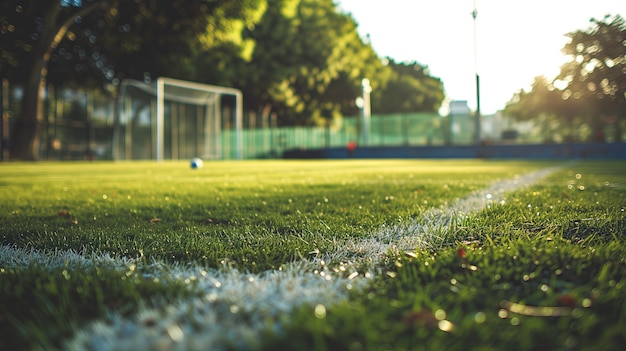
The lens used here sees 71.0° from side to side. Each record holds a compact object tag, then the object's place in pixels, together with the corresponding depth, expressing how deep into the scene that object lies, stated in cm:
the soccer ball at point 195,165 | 1205
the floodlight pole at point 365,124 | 2989
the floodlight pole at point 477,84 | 2023
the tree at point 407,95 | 5244
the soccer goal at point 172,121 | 2010
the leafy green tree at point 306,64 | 2767
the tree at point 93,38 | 1609
